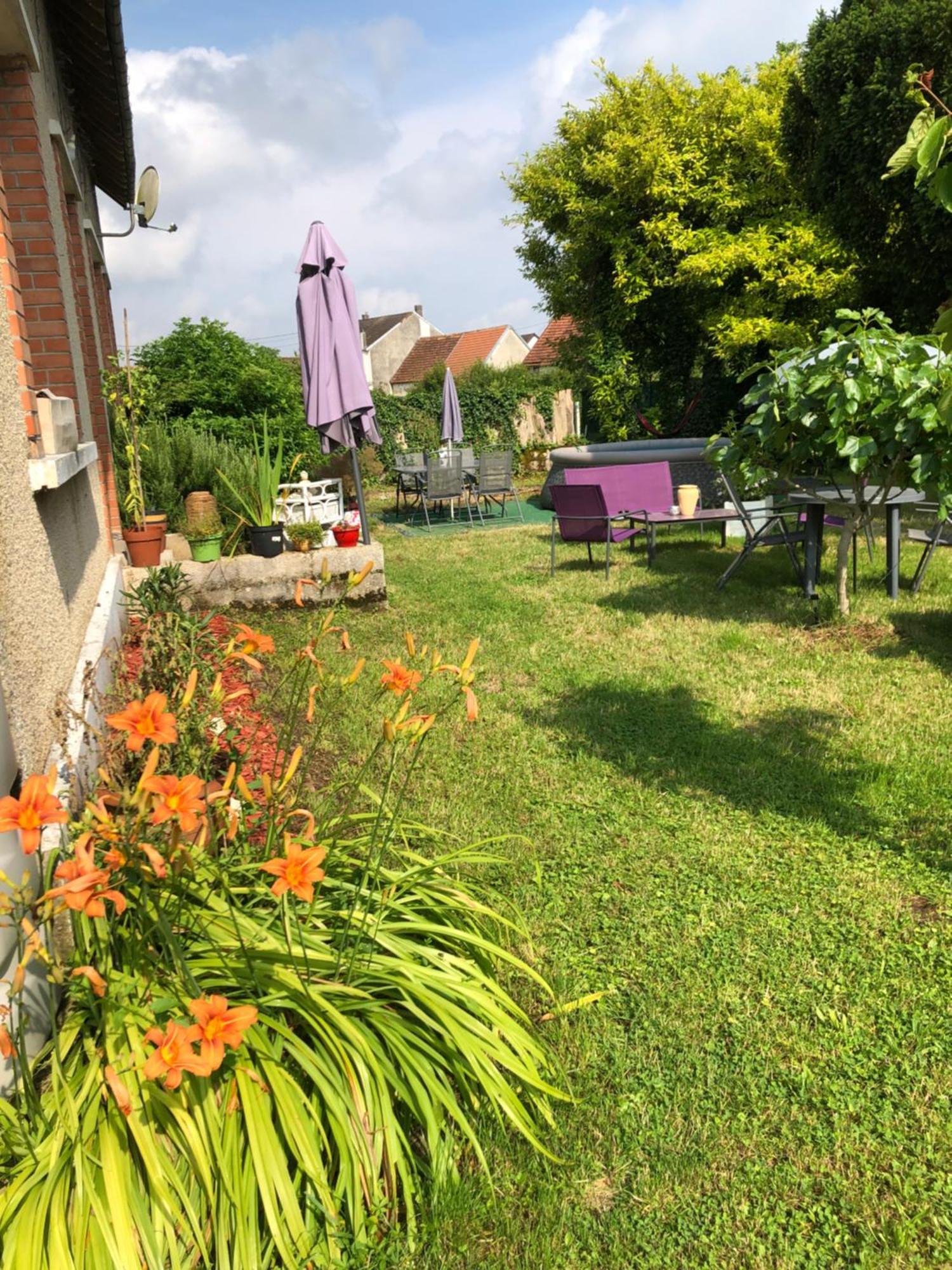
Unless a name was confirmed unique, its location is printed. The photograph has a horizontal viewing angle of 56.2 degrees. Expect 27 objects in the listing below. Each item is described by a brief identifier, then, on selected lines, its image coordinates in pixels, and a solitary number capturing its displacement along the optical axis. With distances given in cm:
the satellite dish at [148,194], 771
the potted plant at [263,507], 734
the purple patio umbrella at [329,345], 818
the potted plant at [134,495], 659
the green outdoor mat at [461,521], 1273
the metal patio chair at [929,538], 645
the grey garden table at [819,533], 655
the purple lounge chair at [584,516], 835
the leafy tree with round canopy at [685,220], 1442
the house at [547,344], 2808
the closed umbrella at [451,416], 1559
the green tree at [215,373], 1107
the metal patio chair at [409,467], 1427
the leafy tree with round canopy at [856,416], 470
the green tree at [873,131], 955
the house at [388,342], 4444
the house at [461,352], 3916
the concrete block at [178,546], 769
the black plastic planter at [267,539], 732
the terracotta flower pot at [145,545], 656
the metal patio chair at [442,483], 1275
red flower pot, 761
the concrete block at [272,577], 711
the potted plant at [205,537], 744
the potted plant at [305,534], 754
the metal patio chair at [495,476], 1337
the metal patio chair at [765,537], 700
